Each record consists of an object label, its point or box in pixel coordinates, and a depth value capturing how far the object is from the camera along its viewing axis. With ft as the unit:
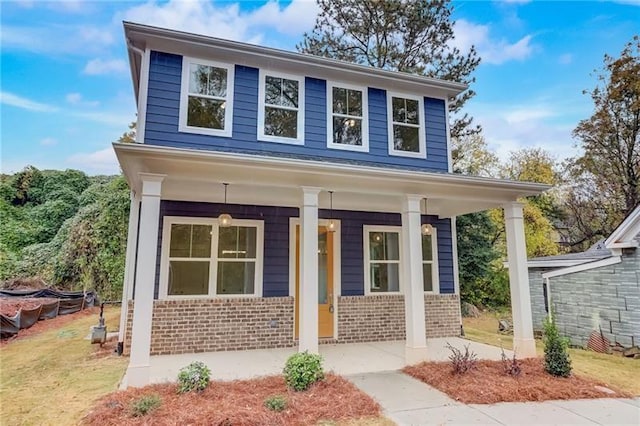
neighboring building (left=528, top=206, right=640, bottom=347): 24.85
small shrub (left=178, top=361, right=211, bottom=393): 13.76
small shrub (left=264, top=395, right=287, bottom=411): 12.30
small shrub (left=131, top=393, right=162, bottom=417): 11.68
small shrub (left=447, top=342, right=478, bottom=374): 16.44
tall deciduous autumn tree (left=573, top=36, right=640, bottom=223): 46.29
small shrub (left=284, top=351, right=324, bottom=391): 14.32
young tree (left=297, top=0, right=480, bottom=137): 44.16
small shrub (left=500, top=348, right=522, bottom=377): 16.48
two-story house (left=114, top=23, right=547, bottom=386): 18.20
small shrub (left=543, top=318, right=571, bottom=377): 16.51
